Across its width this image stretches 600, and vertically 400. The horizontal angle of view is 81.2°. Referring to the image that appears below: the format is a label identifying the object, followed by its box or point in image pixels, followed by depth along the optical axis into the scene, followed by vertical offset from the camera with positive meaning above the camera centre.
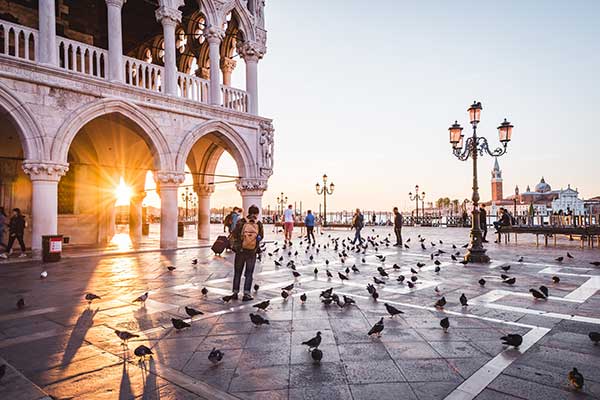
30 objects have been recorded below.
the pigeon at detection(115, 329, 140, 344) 3.65 -1.29
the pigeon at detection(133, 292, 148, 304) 5.35 -1.33
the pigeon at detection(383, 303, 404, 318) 4.68 -1.40
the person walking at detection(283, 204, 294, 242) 16.97 -0.72
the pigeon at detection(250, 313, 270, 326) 4.33 -1.38
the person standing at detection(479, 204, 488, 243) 16.47 -0.70
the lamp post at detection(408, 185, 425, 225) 40.86 +1.23
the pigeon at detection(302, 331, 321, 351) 3.51 -1.36
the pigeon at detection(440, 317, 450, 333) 4.20 -1.42
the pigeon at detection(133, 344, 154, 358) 3.31 -1.33
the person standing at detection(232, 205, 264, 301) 5.97 -0.65
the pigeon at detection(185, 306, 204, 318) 4.60 -1.34
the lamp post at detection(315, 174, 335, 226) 32.31 +1.53
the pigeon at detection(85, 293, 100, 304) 5.28 -1.28
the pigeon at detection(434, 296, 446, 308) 5.24 -1.48
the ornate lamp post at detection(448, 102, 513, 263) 10.09 +1.78
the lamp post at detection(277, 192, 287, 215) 55.04 +1.01
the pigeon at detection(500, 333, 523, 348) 3.60 -1.42
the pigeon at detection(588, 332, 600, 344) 3.73 -1.44
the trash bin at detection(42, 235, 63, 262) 10.13 -1.02
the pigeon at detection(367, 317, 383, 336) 3.96 -1.39
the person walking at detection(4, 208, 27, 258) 11.37 -0.48
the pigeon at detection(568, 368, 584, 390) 2.79 -1.42
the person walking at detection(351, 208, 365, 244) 15.26 -0.68
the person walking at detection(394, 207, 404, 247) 15.13 -0.81
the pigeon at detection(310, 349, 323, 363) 3.37 -1.42
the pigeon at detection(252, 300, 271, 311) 5.05 -1.39
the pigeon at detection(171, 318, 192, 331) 4.23 -1.37
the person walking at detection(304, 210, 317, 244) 16.74 -0.64
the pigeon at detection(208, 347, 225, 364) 3.31 -1.38
